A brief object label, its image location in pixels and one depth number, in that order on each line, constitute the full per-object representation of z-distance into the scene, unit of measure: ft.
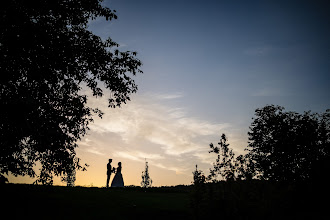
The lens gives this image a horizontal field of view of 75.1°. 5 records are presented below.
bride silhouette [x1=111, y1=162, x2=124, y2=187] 85.56
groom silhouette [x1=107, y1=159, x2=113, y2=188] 82.53
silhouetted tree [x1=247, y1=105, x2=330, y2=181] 105.81
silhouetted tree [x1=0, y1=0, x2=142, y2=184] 31.71
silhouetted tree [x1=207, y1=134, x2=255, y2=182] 46.04
